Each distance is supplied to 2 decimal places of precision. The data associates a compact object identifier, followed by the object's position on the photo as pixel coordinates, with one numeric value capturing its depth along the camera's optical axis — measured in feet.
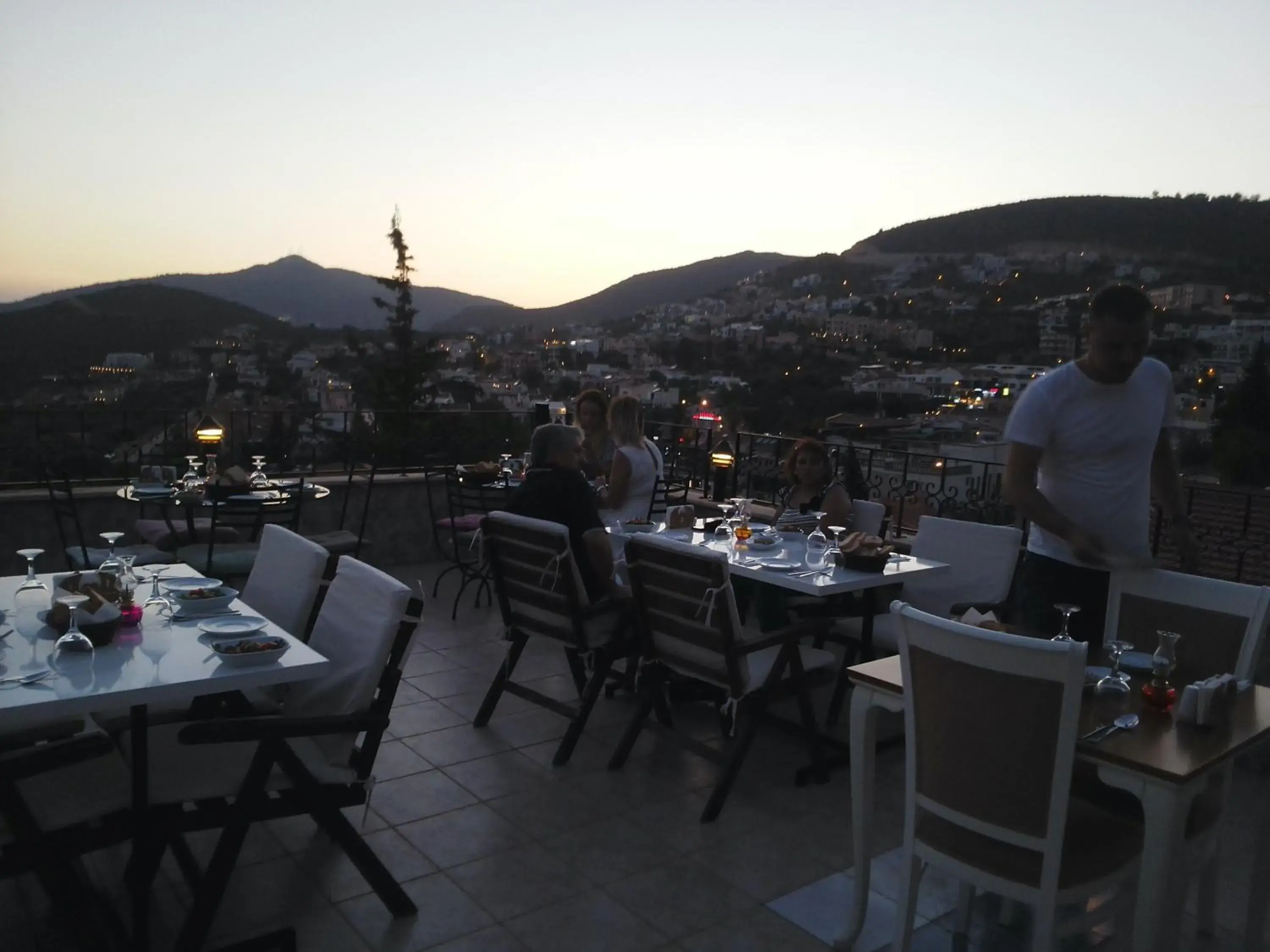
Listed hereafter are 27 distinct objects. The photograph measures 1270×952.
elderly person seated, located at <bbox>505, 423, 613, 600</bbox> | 12.44
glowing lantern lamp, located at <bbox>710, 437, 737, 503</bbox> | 21.80
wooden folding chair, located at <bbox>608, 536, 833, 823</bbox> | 10.24
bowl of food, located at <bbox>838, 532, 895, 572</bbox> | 12.00
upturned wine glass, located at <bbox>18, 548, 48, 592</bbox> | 8.91
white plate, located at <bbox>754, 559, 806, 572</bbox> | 12.08
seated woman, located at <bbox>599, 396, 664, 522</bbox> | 16.79
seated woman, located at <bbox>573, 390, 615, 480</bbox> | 19.67
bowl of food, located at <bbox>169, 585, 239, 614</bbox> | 8.79
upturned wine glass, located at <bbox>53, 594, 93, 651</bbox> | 7.38
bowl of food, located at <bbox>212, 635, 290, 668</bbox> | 7.16
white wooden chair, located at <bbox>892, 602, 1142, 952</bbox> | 5.87
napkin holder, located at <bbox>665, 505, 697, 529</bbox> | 15.20
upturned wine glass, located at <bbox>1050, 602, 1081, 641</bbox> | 7.49
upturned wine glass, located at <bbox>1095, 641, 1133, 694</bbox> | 7.06
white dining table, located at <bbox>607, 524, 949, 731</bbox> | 11.43
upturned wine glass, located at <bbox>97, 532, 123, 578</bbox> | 9.31
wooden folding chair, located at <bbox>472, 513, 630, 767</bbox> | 11.79
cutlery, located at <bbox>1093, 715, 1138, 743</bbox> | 6.41
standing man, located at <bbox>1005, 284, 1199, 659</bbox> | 9.12
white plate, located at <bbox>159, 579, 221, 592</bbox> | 9.62
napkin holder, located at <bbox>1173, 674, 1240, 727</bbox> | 6.49
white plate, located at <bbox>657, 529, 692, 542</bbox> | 14.37
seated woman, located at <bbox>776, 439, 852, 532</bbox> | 14.92
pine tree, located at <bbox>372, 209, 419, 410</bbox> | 62.54
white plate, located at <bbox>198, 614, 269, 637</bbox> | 7.85
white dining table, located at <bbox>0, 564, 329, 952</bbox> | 6.33
